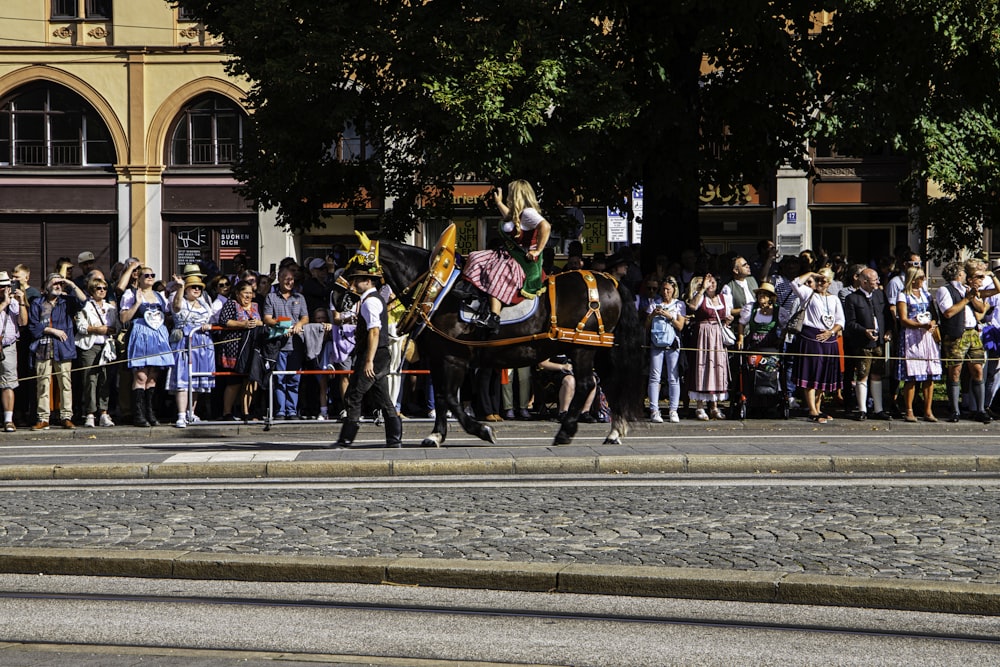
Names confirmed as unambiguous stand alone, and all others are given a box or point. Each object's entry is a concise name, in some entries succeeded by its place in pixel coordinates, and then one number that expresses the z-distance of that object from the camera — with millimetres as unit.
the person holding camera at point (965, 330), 18047
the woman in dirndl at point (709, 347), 18109
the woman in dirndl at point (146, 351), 18000
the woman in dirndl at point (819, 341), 17953
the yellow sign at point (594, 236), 39250
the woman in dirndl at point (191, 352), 18109
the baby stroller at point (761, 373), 18125
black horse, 14172
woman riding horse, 13844
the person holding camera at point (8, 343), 17562
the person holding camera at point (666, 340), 18031
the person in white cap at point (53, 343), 17766
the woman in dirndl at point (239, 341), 18344
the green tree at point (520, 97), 19531
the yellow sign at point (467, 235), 39344
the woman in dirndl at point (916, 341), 18016
